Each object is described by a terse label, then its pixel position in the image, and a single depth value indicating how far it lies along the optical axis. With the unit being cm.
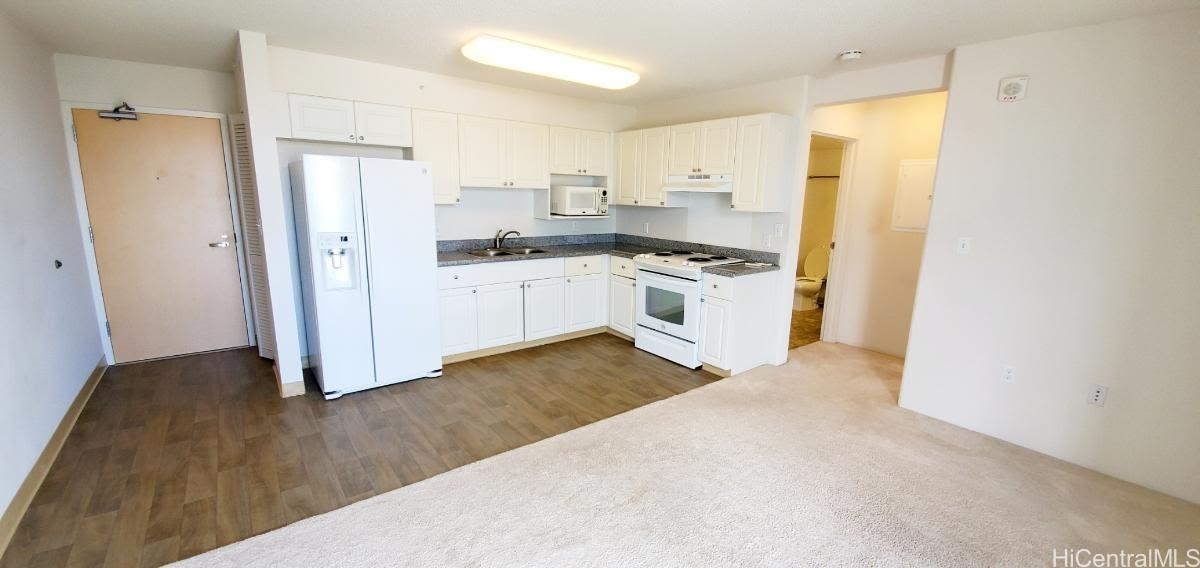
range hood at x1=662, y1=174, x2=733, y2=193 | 396
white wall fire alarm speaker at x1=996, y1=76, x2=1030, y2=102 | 274
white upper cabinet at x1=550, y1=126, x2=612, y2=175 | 471
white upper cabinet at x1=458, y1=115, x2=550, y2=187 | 417
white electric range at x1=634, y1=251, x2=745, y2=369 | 398
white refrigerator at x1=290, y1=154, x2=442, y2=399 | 321
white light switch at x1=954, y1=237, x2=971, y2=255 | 303
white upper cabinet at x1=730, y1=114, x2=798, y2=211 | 368
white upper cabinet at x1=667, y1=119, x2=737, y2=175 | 393
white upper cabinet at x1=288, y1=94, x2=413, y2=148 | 341
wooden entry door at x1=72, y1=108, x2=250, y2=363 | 377
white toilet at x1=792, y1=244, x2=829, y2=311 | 616
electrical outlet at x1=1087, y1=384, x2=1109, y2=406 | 263
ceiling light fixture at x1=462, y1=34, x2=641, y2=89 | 293
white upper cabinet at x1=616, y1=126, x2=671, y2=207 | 453
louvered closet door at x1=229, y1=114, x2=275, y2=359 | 387
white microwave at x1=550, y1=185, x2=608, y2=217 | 472
